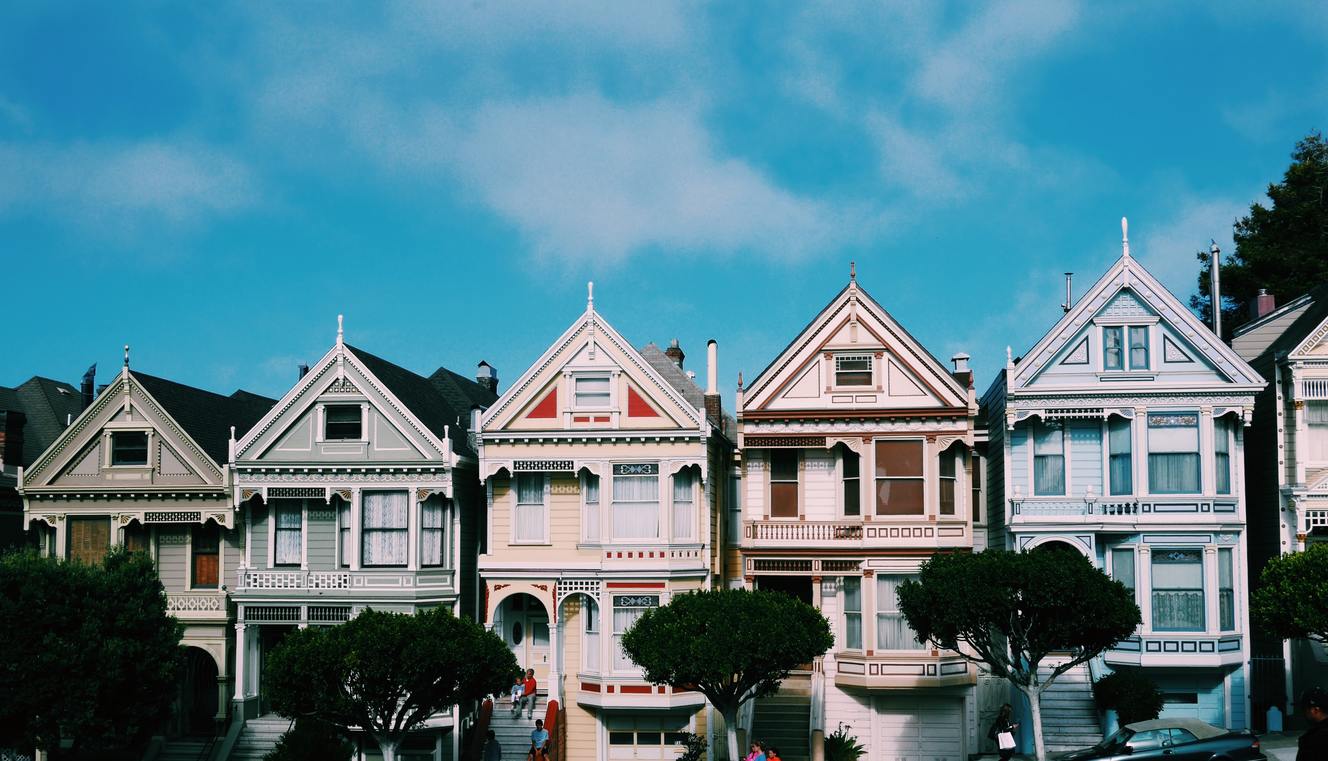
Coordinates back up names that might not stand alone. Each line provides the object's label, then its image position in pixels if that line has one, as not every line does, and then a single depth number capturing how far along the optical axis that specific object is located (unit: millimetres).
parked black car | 26125
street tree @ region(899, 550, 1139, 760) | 29391
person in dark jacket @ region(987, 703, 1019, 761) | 33031
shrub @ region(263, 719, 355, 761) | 33344
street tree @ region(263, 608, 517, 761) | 29203
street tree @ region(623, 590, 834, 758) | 30156
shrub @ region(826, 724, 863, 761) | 33969
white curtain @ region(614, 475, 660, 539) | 37188
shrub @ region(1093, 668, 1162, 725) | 32750
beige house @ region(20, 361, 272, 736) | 38250
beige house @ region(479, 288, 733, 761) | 36594
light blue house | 34750
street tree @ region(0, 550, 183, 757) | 33656
